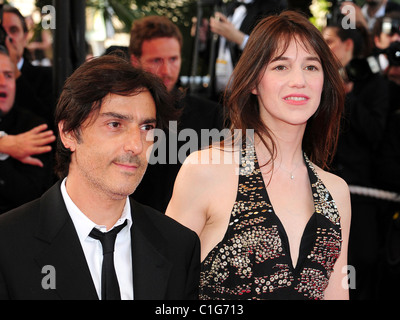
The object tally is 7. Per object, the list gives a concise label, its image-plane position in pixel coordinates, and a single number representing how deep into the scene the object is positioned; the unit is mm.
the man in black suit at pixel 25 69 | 3889
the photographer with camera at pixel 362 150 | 4285
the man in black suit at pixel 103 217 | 1867
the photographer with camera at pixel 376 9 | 5473
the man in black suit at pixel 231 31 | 4020
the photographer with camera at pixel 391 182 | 4137
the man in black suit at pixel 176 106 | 3383
